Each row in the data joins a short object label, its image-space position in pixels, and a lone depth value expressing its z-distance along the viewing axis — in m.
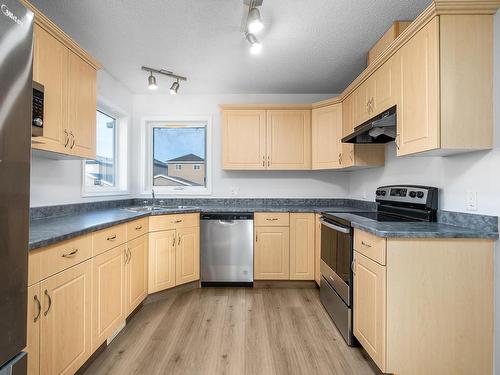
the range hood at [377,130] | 1.90
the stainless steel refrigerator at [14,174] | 0.75
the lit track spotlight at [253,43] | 1.97
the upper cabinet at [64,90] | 1.57
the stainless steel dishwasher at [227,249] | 3.02
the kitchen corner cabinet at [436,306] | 1.46
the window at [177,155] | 3.67
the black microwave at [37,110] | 1.43
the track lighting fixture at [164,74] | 2.73
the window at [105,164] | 2.82
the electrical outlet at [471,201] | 1.58
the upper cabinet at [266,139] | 3.32
